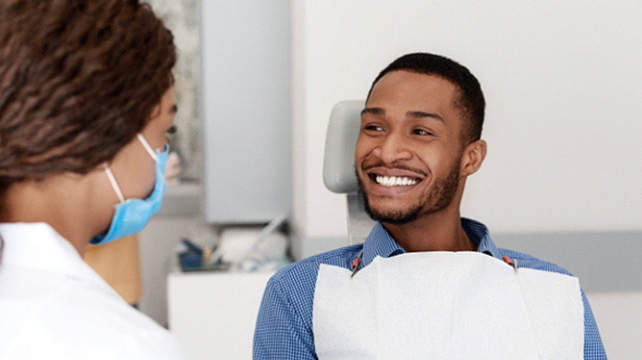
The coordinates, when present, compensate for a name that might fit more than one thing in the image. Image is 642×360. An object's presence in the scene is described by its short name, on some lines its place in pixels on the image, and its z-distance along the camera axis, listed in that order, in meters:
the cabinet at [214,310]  2.41
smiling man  1.22
